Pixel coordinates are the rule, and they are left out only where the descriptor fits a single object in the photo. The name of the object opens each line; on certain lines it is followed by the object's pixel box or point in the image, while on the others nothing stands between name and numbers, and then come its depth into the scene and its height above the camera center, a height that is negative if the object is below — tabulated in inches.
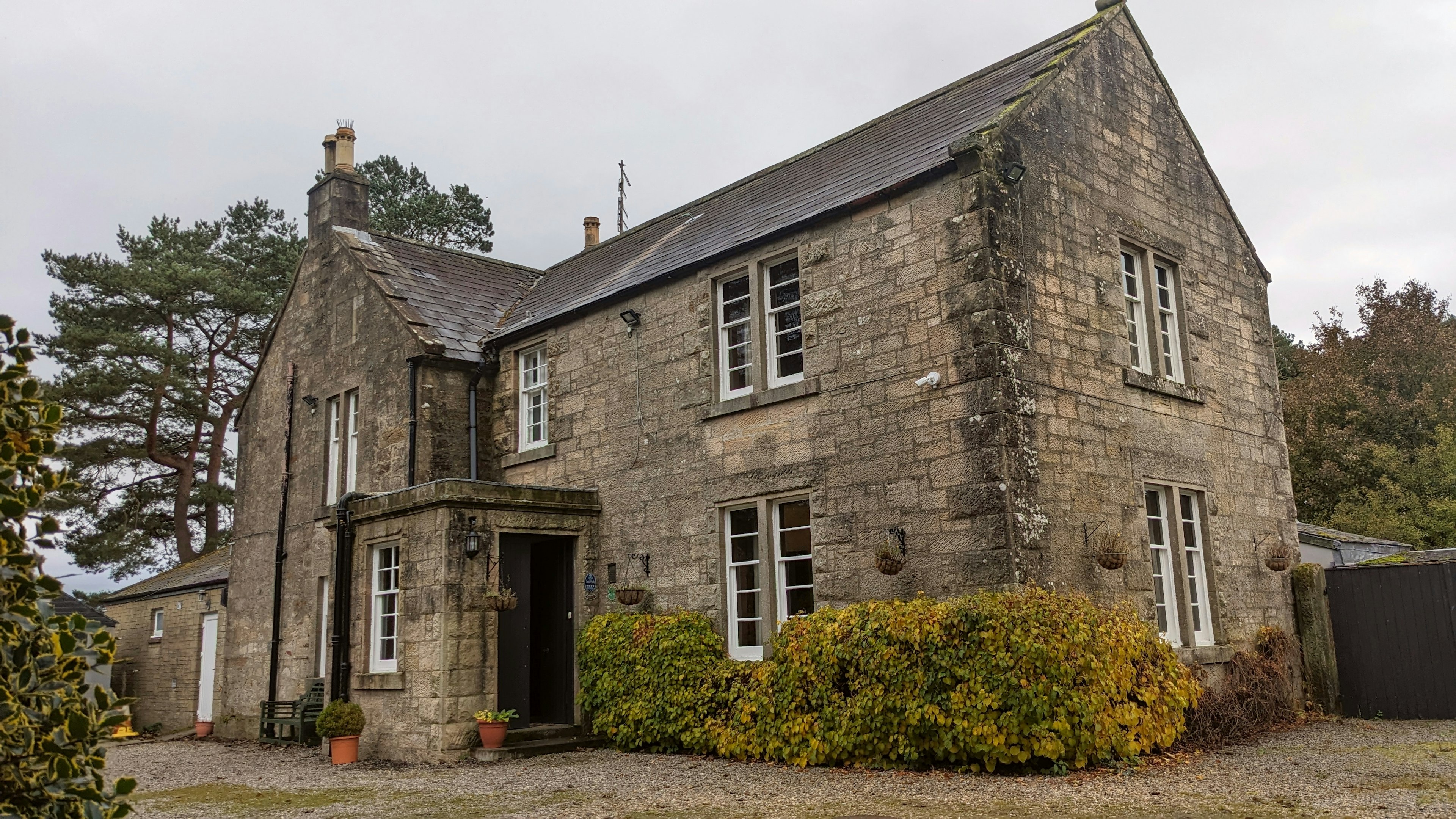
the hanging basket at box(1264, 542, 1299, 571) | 526.9 +17.5
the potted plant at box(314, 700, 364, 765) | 524.7 -51.5
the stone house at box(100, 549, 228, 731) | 855.7 -11.3
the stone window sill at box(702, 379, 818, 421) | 480.4 +97.0
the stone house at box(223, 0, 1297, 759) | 432.5 +93.1
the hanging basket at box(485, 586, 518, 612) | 513.0 +8.2
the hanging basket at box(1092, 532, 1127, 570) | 426.0 +18.8
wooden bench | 647.8 -57.9
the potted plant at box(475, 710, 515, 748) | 493.0 -50.0
